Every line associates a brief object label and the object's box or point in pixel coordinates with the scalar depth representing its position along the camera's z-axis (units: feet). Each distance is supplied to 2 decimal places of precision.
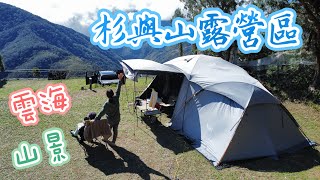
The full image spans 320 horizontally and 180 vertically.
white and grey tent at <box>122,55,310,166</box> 23.13
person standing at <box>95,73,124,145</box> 23.09
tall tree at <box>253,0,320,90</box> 42.48
